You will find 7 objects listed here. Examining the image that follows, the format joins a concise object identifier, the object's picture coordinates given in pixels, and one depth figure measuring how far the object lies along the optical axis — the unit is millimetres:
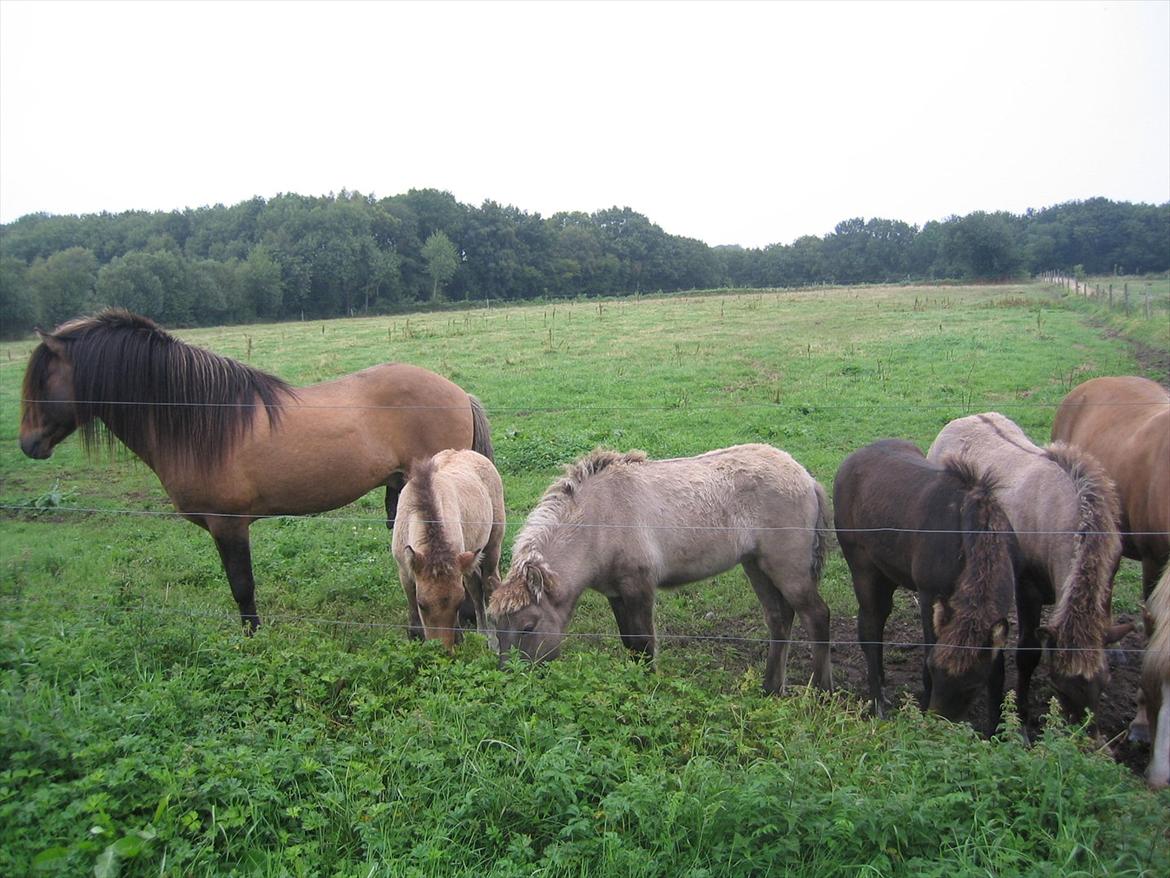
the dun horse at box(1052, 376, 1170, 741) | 5227
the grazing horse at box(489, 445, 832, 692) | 4938
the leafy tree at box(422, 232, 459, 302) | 50750
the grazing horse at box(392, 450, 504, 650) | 4801
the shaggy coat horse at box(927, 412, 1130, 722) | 4043
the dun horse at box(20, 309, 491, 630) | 5793
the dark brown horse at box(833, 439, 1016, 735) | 4168
